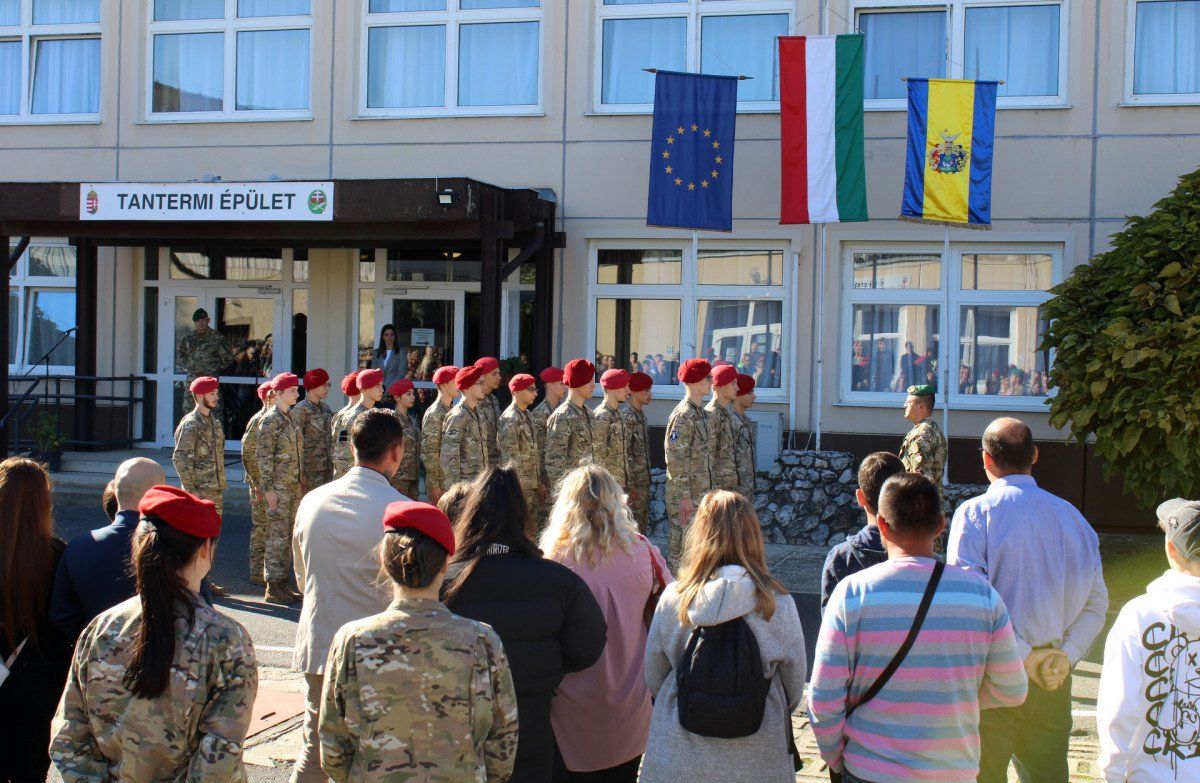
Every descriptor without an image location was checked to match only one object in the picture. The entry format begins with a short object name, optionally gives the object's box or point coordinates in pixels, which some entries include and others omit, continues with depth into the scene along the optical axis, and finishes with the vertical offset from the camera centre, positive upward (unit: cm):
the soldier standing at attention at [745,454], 987 -79
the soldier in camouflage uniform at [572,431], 992 -63
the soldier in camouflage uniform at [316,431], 1041 -72
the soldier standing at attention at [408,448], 1031 -84
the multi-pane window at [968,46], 1290 +360
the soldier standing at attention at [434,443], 1010 -77
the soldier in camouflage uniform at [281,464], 955 -96
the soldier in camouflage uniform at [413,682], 308 -87
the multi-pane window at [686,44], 1354 +373
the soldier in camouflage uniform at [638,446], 1020 -77
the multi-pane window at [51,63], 1581 +386
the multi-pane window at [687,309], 1359 +60
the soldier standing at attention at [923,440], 937 -60
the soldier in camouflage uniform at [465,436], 985 -69
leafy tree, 921 +16
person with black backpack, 344 -92
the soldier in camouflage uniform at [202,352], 1441 -4
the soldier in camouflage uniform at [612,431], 993 -62
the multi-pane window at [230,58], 1495 +379
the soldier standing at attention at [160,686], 311 -91
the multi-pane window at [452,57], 1423 +369
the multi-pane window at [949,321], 1295 +50
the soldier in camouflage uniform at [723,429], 965 -57
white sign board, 1263 +163
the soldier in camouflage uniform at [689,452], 941 -75
